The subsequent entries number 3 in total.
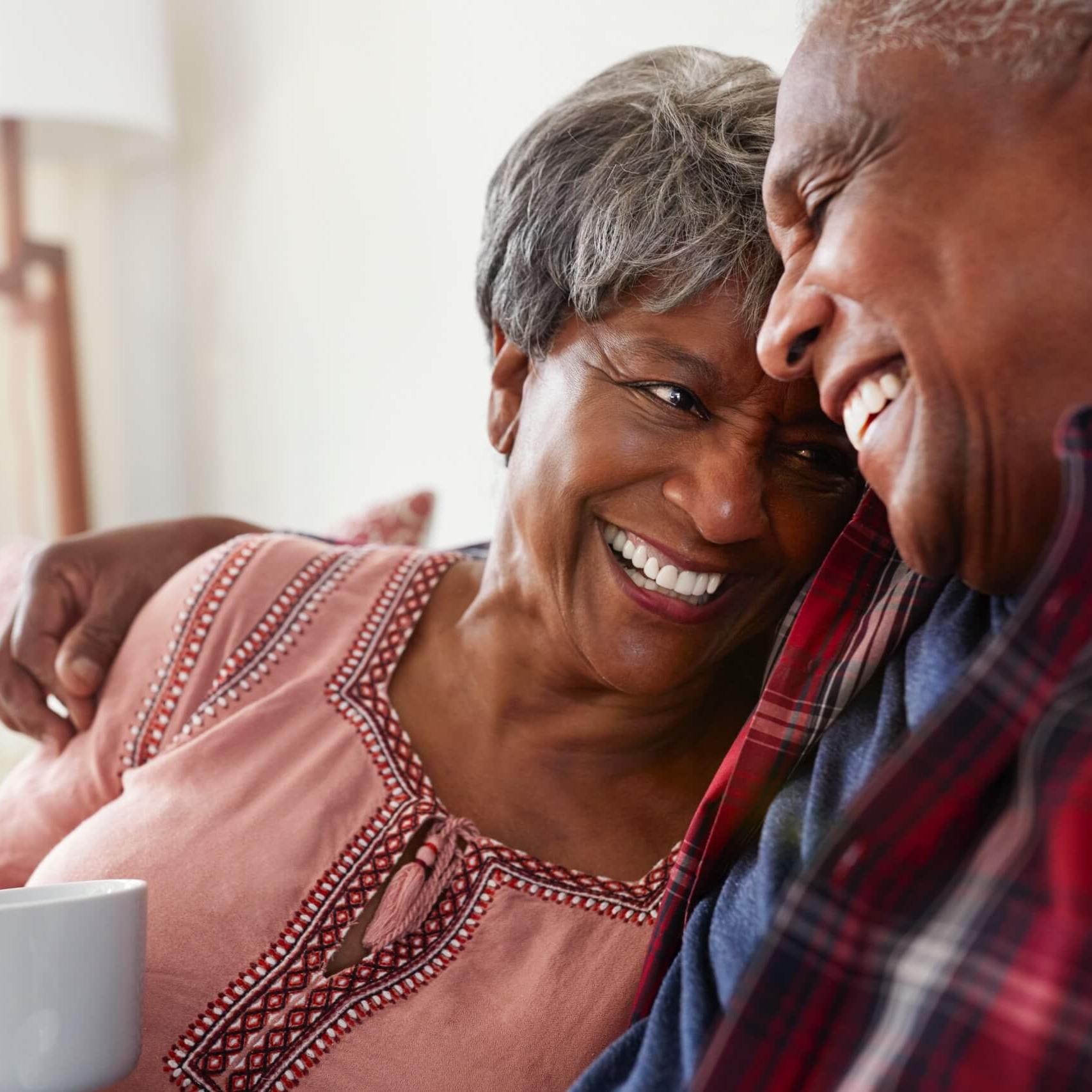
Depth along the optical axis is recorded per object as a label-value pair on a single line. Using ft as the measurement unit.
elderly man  1.93
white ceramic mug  2.38
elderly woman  3.58
